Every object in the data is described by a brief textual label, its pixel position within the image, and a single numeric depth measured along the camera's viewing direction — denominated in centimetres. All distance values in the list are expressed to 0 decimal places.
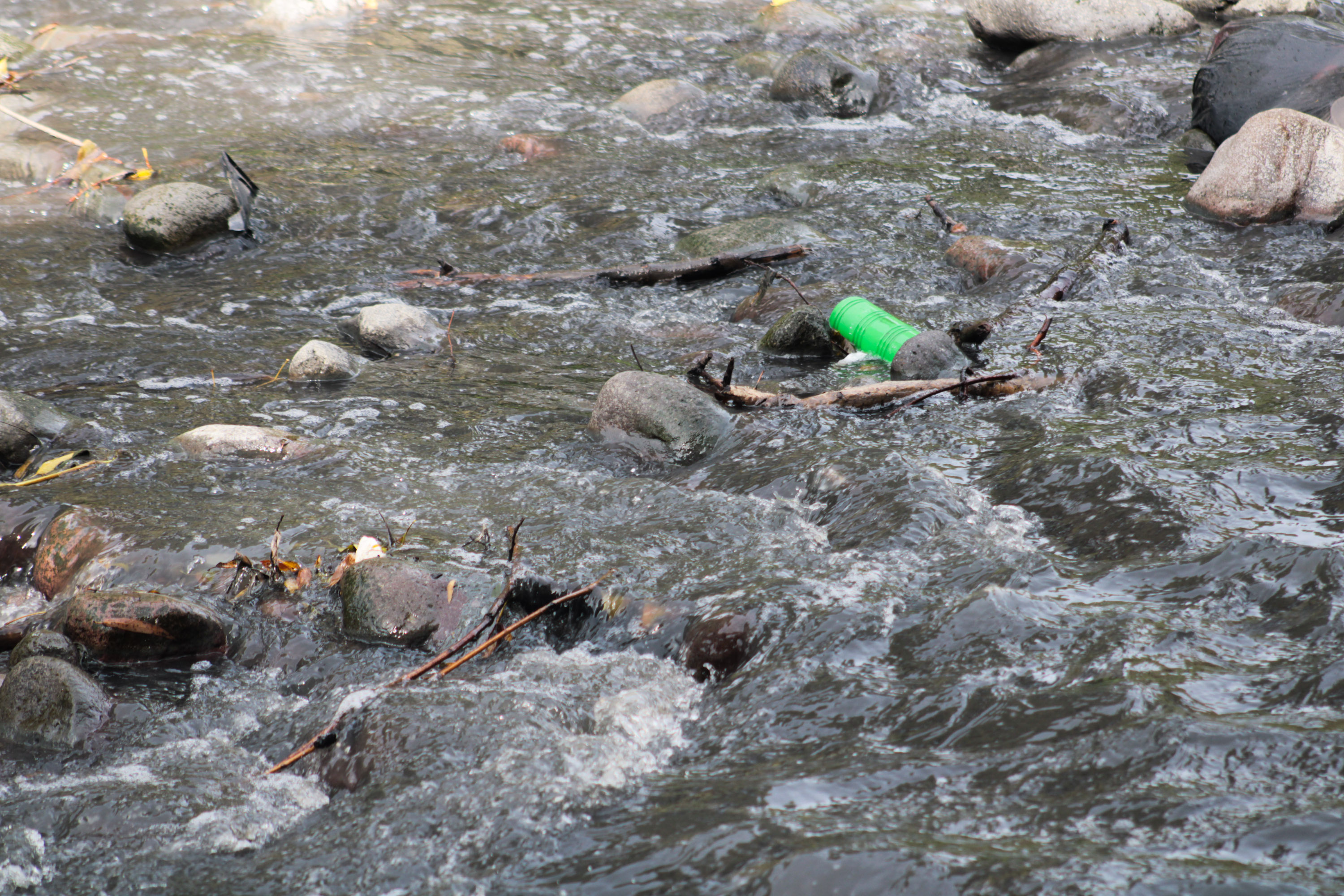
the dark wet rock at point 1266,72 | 1531
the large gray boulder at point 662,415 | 850
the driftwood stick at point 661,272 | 1240
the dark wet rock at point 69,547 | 723
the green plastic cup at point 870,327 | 993
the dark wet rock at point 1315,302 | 971
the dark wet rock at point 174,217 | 1327
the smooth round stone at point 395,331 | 1100
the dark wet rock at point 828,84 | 1892
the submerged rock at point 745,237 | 1301
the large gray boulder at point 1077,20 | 2069
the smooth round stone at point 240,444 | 852
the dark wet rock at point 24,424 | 855
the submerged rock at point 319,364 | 1016
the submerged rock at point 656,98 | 1858
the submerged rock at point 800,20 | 2327
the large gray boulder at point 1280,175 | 1255
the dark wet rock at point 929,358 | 931
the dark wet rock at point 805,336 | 1029
